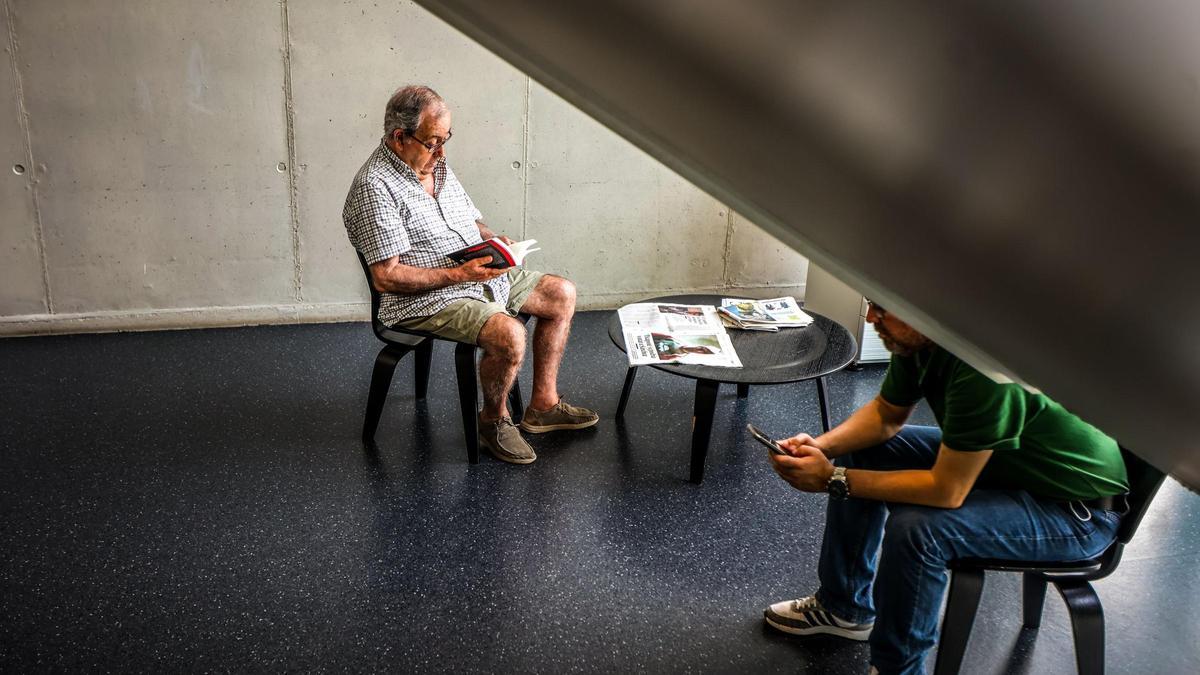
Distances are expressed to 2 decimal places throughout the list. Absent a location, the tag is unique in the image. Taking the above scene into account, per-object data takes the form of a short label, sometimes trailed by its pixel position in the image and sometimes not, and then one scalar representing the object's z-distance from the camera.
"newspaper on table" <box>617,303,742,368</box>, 3.12
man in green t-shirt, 1.77
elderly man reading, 3.07
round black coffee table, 3.01
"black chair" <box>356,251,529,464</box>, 3.17
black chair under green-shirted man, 1.87
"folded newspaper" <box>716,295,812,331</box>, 3.51
